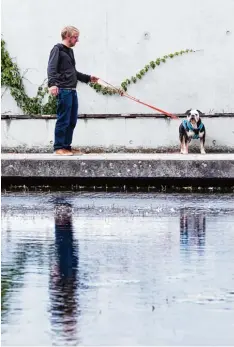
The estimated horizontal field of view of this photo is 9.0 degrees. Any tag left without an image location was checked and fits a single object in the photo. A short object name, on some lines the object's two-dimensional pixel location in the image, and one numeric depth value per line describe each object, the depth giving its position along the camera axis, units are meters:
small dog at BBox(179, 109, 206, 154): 19.31
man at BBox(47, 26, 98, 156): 17.27
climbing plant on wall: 20.52
